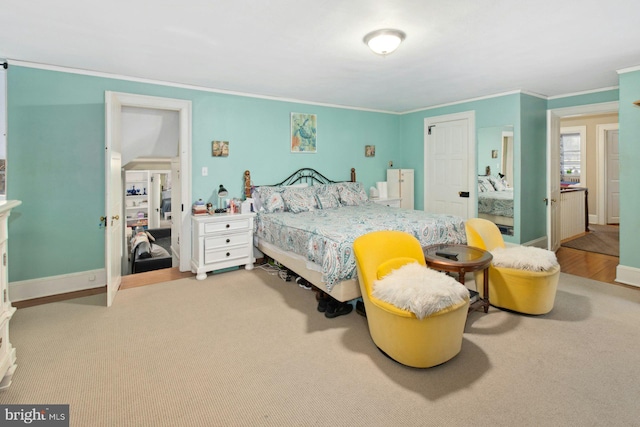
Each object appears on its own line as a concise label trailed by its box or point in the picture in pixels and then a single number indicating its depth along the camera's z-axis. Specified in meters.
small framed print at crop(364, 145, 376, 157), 6.29
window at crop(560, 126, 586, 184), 7.95
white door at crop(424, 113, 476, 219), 5.59
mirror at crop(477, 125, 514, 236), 5.15
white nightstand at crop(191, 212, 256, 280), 4.21
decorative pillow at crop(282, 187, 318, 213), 4.72
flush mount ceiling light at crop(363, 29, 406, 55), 2.74
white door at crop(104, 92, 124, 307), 3.25
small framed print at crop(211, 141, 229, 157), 4.69
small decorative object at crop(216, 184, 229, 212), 4.59
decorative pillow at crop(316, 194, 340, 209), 5.02
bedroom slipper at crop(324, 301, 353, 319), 3.09
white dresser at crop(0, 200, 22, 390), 2.03
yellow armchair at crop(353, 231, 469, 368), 2.16
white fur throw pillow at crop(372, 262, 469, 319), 2.11
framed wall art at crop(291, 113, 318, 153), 5.39
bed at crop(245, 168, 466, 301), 2.96
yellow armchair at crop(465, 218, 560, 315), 2.95
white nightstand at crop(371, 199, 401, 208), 6.06
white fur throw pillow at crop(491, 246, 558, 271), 2.95
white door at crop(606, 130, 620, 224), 7.52
